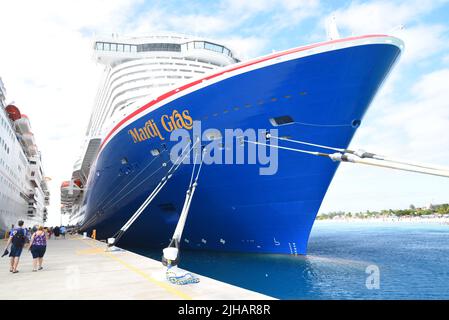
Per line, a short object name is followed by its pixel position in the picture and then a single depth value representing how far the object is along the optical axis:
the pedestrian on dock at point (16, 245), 7.96
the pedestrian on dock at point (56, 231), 25.69
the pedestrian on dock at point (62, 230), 25.99
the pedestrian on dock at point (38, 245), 8.26
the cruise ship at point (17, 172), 26.37
